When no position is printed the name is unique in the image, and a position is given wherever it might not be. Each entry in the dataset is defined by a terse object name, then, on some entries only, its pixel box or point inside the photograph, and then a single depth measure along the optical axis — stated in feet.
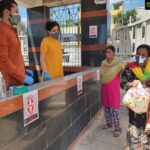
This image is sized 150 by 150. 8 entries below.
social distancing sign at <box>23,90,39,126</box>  3.84
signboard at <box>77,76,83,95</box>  6.36
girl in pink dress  6.82
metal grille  11.53
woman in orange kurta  5.95
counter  3.50
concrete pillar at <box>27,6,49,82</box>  12.79
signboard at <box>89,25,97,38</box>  10.92
